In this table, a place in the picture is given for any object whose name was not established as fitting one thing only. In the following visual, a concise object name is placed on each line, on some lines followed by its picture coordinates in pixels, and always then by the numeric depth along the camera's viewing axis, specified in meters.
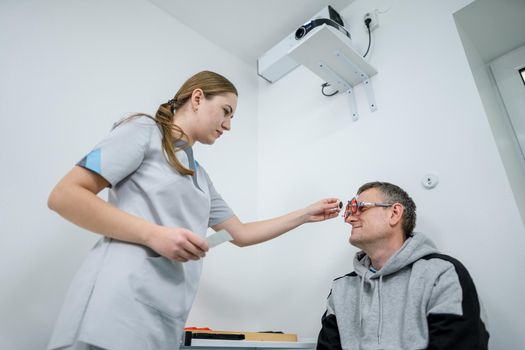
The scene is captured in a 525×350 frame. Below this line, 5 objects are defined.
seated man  0.91
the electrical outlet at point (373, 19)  1.86
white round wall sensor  1.38
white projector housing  2.25
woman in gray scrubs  0.70
